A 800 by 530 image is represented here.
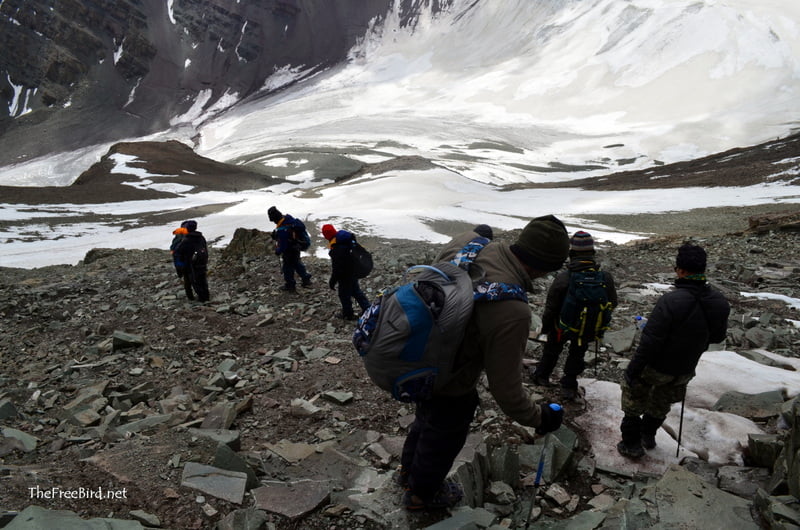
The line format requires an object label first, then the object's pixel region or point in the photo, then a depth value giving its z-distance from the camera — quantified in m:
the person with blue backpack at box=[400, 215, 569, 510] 2.82
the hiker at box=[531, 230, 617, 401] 4.95
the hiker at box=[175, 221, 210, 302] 9.63
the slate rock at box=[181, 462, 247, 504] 3.49
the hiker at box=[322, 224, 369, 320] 8.14
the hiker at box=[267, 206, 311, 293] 9.85
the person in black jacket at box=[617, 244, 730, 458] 3.88
